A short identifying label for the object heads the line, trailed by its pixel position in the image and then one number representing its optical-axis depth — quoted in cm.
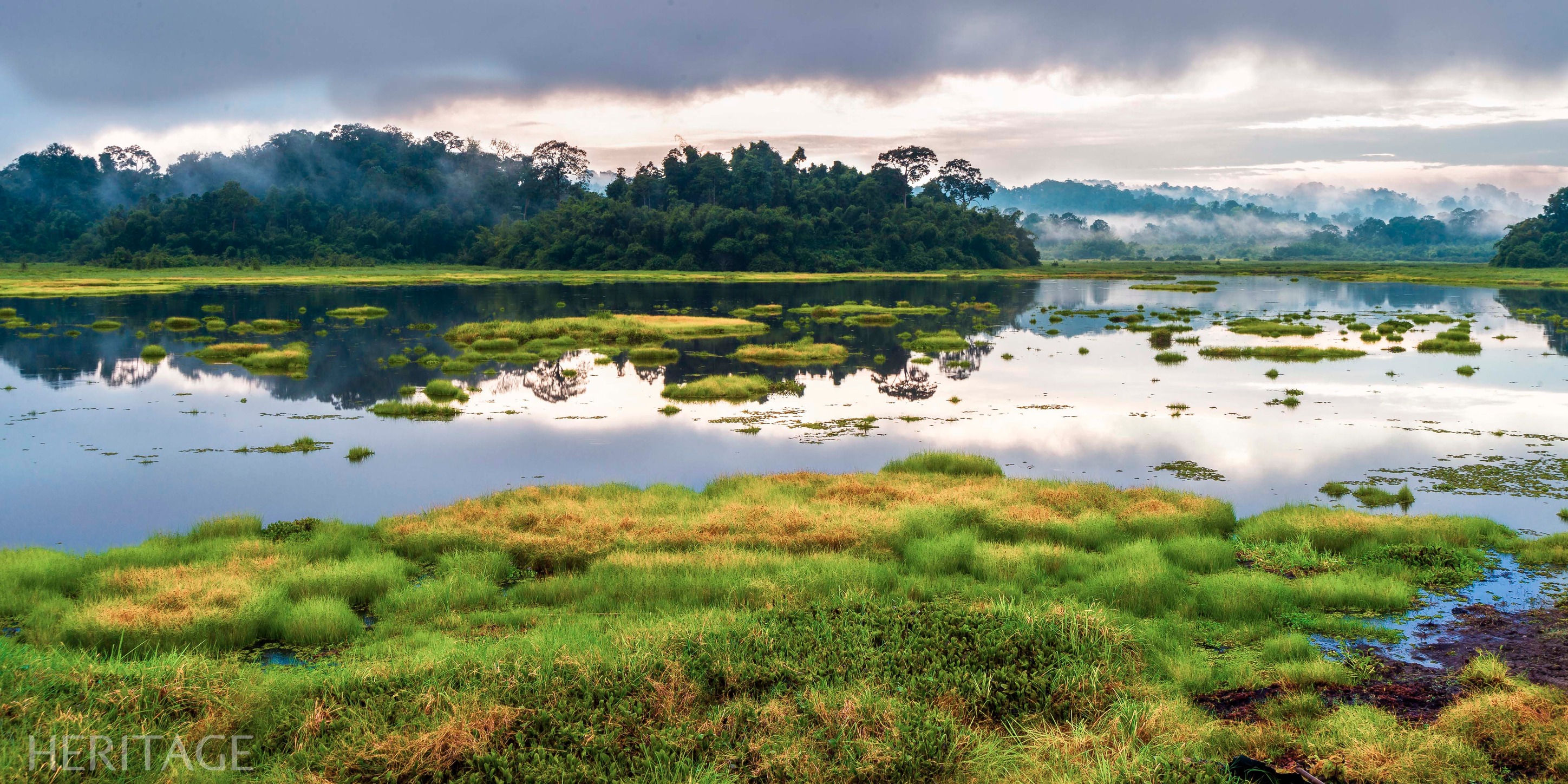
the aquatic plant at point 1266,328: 5634
